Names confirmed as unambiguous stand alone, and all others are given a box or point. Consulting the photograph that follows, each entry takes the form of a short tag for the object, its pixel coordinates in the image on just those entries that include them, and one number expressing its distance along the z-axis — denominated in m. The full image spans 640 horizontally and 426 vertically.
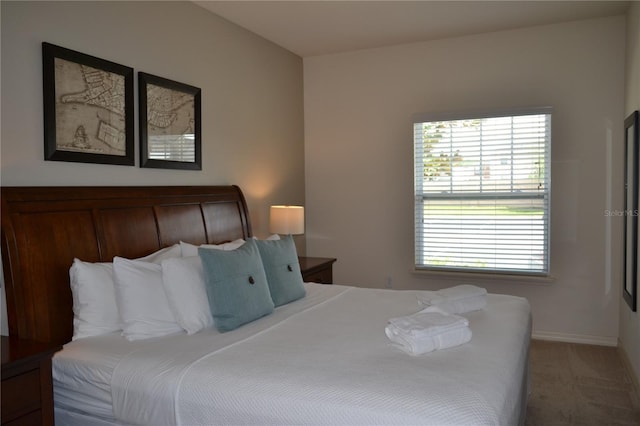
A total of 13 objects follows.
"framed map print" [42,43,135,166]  2.63
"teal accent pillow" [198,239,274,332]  2.59
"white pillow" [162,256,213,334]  2.58
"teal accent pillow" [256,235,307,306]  3.13
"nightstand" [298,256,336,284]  4.28
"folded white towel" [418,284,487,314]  2.79
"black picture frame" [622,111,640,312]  3.54
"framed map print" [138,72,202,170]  3.28
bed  1.80
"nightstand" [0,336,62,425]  1.93
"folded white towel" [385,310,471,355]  2.19
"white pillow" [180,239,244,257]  3.09
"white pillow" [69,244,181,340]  2.47
